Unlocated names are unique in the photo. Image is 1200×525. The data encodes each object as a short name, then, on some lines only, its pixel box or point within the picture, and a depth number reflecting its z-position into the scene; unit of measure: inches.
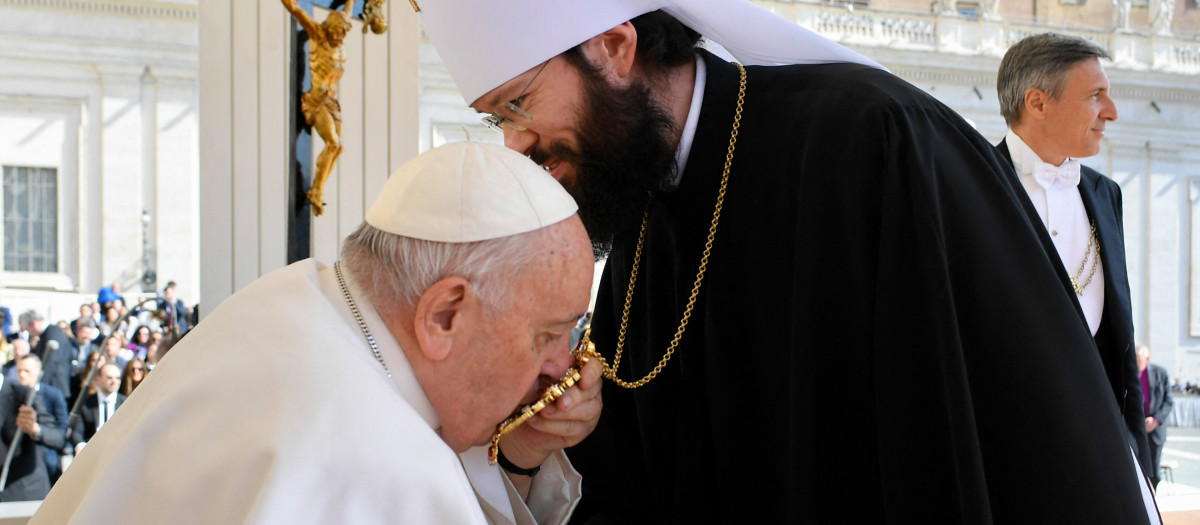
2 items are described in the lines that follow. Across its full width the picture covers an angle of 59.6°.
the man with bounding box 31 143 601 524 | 48.6
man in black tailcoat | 139.9
